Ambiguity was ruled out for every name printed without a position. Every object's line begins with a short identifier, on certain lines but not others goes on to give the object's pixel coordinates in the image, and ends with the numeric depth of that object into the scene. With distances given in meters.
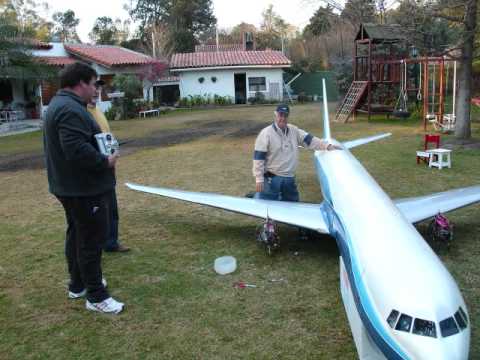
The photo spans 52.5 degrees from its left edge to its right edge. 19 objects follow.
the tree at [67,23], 81.12
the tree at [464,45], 14.09
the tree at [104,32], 59.88
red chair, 12.23
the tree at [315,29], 51.26
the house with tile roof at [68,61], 30.00
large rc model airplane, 3.43
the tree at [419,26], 14.41
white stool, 11.70
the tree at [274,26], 72.93
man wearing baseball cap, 7.33
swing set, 18.31
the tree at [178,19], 54.56
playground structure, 22.92
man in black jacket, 4.55
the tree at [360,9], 17.45
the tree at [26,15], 47.92
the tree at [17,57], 23.04
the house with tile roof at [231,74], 38.75
